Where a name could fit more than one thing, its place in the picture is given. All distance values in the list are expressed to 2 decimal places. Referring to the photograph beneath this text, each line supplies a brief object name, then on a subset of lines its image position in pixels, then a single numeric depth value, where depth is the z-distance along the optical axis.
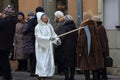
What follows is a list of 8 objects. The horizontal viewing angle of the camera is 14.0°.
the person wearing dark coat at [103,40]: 13.09
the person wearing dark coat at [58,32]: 13.52
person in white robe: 12.29
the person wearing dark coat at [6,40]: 12.60
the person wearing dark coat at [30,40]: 14.02
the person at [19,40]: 15.33
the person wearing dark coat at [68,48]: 13.08
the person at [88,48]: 12.12
